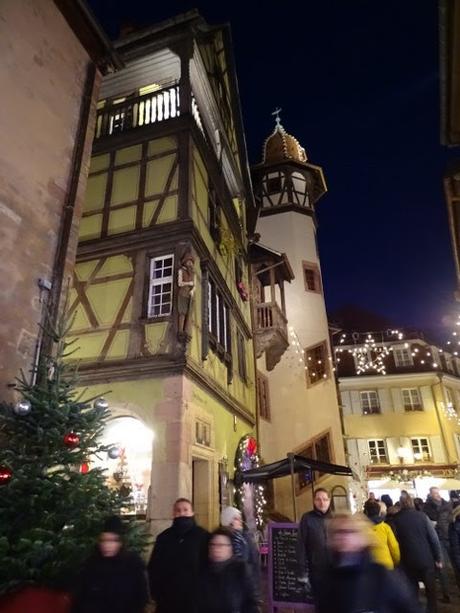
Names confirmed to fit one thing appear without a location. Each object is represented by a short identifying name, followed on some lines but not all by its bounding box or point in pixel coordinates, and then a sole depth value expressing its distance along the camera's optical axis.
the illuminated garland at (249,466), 11.58
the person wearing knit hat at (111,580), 3.35
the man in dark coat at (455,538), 6.63
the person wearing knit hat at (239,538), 4.51
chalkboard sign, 6.22
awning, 9.57
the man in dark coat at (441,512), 8.69
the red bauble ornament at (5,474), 4.27
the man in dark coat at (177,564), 3.50
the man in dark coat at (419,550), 5.53
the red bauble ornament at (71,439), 4.65
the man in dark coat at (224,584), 3.29
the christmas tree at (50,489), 3.88
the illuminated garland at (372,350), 28.22
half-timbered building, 9.19
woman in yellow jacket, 5.01
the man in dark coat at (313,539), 4.77
